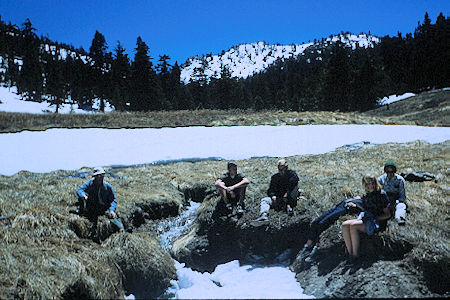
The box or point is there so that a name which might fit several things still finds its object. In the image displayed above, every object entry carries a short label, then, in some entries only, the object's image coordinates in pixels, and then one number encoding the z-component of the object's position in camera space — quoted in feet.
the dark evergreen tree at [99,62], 198.90
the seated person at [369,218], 19.26
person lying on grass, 22.27
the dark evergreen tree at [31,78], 250.37
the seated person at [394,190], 20.57
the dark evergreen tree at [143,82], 177.78
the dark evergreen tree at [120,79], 192.75
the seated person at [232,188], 27.83
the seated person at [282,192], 26.40
